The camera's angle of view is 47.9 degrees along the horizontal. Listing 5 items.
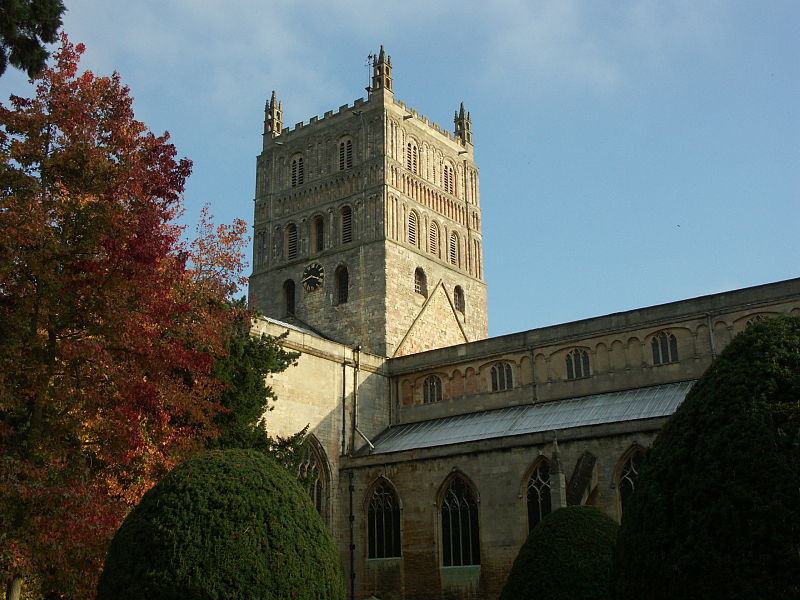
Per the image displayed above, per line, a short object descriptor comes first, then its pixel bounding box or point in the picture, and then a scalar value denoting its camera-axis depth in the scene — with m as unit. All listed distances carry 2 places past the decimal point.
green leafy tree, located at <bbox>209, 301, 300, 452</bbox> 20.66
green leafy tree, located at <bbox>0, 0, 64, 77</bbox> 14.14
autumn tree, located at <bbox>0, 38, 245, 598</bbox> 14.18
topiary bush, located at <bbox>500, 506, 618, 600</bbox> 15.89
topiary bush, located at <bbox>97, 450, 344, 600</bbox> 11.73
